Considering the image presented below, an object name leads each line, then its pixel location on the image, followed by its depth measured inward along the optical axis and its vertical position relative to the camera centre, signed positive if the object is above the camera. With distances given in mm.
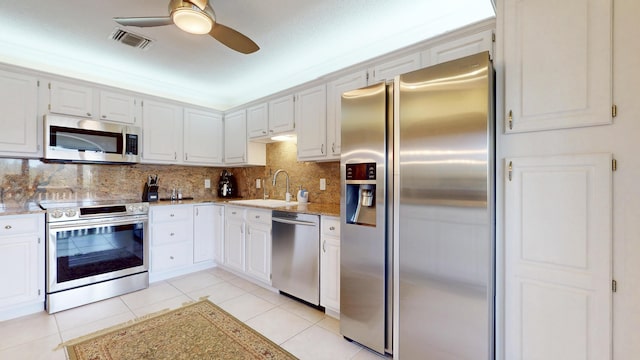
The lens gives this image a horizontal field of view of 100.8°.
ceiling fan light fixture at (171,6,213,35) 1652 +1038
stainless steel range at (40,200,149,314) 2467 -739
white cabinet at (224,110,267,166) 3758 +495
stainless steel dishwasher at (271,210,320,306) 2447 -742
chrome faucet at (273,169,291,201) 3461 +31
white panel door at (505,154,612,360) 1288 -406
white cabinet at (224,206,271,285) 2916 -748
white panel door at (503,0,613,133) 1301 +615
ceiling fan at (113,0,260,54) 1646 +1064
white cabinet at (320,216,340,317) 2283 -753
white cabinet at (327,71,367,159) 2571 +683
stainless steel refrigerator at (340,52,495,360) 1434 -211
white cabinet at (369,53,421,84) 2092 +934
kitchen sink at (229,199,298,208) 3252 -297
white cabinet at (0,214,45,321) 2256 -756
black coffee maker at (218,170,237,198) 4230 -104
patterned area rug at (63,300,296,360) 1852 -1224
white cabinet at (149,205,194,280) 3143 -737
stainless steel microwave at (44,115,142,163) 2674 +421
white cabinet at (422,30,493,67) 1737 +925
